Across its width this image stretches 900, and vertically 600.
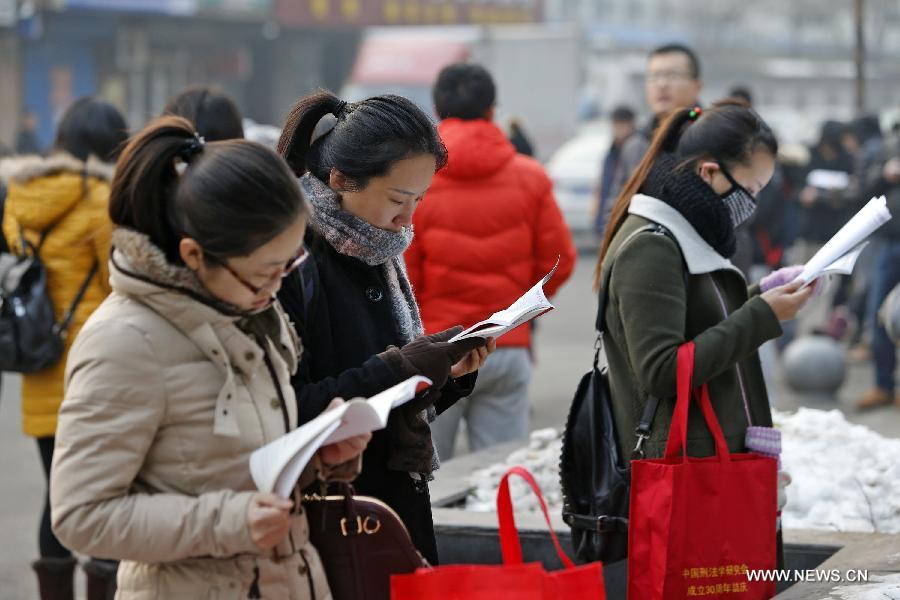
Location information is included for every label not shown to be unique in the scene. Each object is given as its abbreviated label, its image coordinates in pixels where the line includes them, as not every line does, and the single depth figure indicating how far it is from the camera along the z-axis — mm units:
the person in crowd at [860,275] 23781
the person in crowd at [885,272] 19531
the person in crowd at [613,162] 21922
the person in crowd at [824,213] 24906
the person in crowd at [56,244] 10281
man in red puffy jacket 11641
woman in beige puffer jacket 4848
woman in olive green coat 7387
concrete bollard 20219
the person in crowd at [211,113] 10359
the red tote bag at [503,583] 4965
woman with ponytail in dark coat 6223
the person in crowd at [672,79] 14852
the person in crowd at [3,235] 10875
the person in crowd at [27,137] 42875
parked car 40750
